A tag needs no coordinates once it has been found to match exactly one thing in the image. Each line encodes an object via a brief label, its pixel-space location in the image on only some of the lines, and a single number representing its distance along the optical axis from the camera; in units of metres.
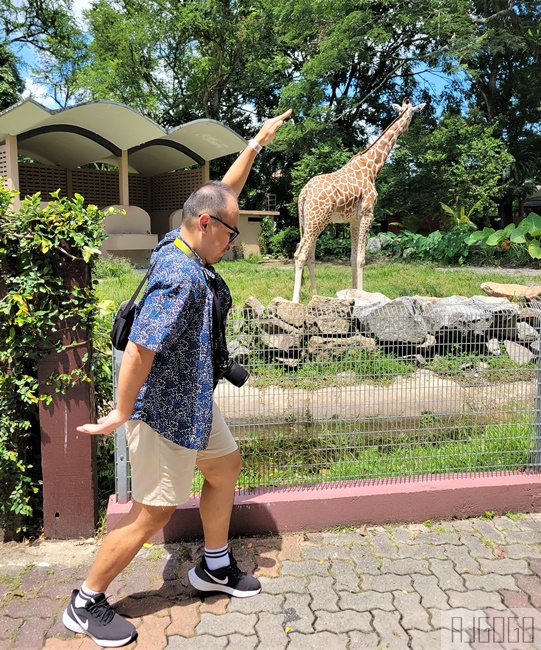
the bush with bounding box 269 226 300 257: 22.22
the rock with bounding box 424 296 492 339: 3.91
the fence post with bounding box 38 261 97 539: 3.26
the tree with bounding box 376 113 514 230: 19.16
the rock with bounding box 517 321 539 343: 3.97
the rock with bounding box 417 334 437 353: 3.73
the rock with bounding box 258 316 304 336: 3.63
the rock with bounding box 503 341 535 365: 3.92
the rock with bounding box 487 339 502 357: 3.81
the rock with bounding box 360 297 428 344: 3.86
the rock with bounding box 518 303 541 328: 3.87
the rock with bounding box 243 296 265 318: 3.58
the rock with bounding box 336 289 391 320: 6.73
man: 2.38
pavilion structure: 15.07
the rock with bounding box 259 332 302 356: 3.69
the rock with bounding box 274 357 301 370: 3.65
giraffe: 8.27
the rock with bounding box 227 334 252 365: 3.58
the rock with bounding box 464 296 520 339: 4.04
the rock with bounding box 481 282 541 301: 6.71
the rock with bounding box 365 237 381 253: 20.02
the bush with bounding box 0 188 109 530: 3.14
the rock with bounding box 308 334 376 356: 3.65
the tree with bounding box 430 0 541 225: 19.59
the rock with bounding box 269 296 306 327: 3.71
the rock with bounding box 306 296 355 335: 3.73
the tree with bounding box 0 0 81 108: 27.46
